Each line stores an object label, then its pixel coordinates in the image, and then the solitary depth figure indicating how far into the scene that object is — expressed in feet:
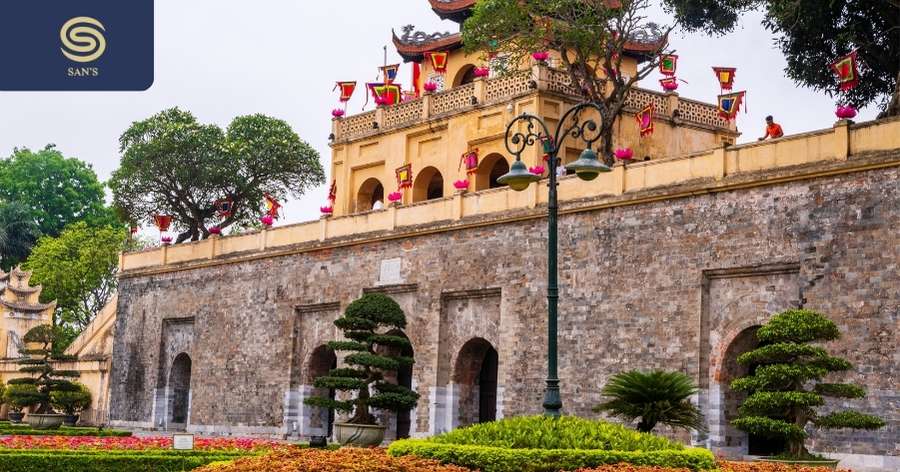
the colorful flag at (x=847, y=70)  78.28
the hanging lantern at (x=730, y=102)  102.27
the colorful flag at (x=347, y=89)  124.67
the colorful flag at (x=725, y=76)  100.78
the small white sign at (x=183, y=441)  67.67
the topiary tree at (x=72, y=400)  123.75
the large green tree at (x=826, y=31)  84.12
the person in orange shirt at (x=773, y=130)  82.43
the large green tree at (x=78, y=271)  180.14
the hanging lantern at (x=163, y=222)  134.41
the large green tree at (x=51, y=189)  221.05
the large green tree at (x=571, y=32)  97.19
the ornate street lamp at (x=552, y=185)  50.62
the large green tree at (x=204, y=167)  144.87
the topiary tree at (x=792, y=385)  58.29
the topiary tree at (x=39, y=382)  119.96
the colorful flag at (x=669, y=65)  110.01
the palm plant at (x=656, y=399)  62.03
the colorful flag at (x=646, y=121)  105.29
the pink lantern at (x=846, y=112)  71.10
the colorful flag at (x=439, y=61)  122.52
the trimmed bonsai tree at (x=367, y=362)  87.15
